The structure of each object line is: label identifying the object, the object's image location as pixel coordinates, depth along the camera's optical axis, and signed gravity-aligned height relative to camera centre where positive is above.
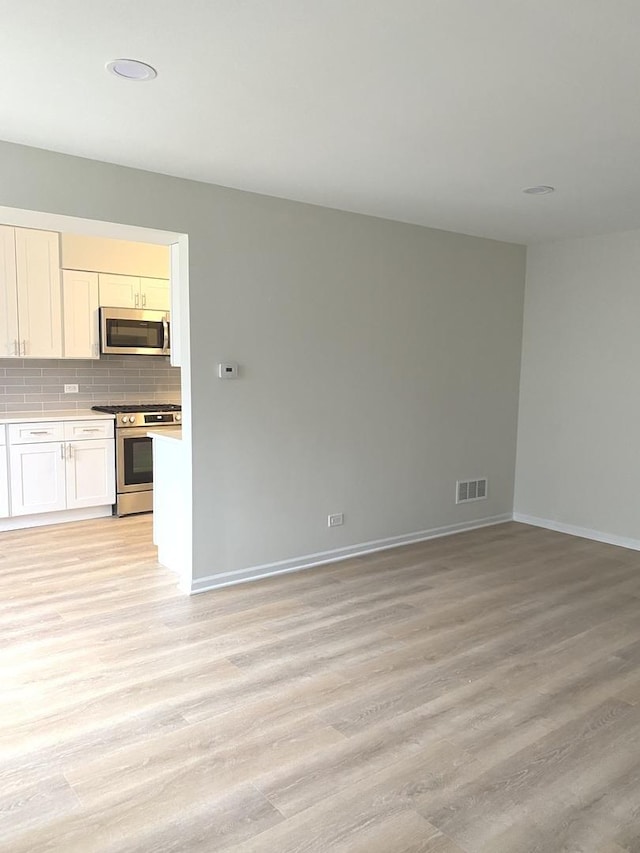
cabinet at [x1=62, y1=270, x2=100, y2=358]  5.61 +0.40
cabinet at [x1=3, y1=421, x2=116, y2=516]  5.29 -0.99
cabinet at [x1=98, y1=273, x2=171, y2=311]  5.85 +0.64
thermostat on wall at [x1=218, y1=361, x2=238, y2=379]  3.93 -0.06
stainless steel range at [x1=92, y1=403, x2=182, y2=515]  5.77 -0.89
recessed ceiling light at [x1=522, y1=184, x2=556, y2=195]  3.79 +1.09
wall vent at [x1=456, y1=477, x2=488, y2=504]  5.45 -1.09
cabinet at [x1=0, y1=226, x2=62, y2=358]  5.25 +0.53
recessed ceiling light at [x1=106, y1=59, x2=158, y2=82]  2.26 +1.06
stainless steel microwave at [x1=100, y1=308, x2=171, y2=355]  5.80 +0.26
